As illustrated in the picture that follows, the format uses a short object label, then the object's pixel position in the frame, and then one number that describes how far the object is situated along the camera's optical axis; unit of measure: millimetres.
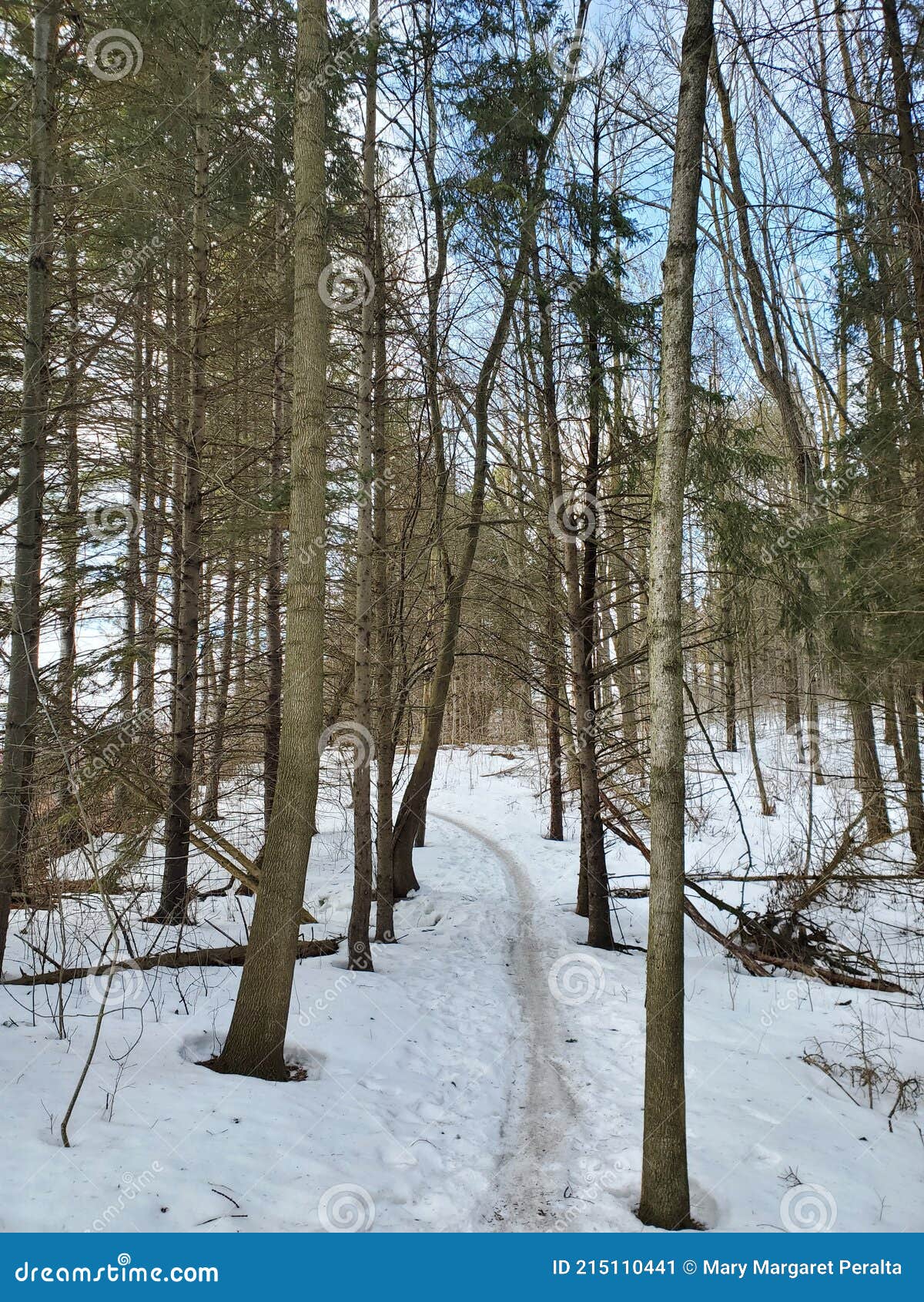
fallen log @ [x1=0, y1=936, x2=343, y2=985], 5363
